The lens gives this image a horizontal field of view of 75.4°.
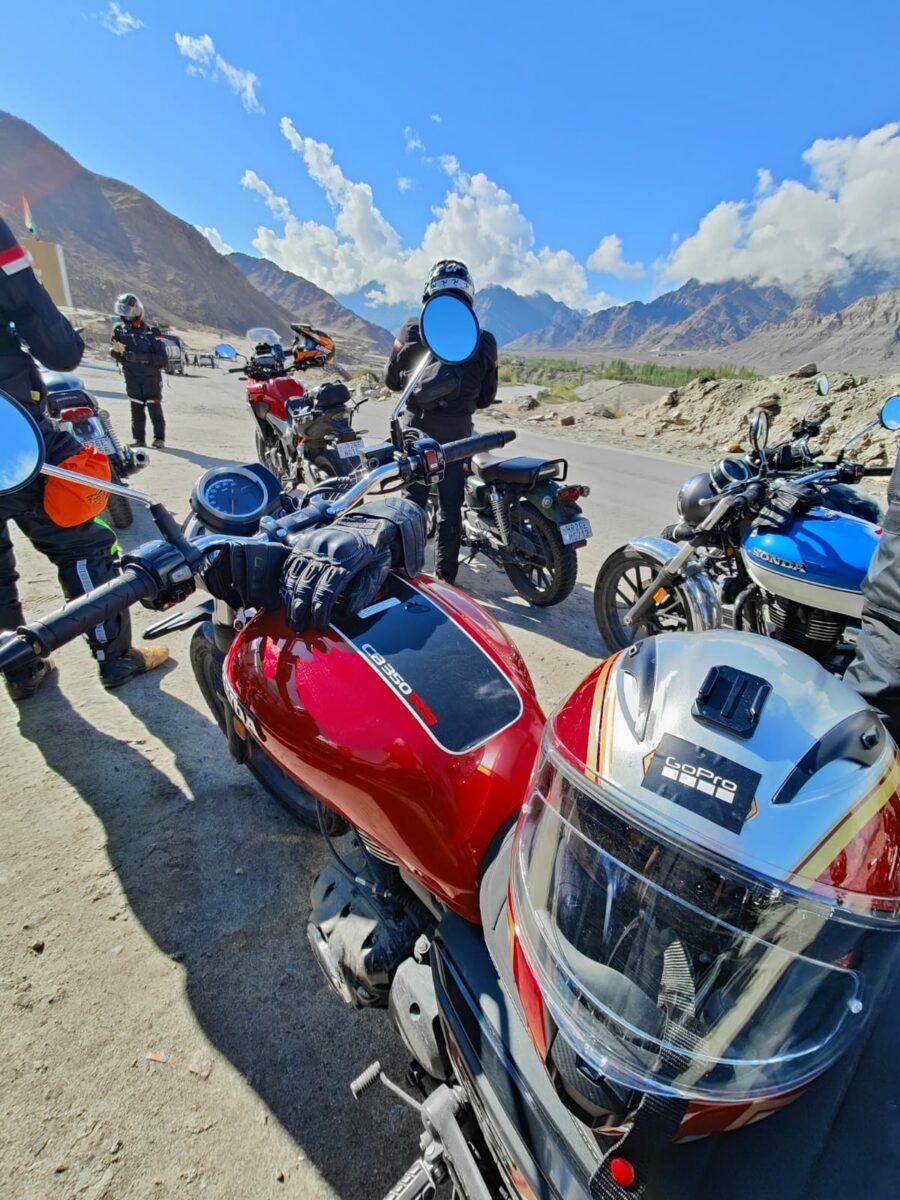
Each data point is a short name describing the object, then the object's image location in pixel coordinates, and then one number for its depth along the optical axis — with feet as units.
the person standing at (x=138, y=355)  22.67
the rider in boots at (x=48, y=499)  8.02
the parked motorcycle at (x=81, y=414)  13.78
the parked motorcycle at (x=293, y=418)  17.47
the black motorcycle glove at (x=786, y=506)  7.77
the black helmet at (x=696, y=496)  9.09
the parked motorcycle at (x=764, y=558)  7.32
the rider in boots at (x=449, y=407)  12.38
